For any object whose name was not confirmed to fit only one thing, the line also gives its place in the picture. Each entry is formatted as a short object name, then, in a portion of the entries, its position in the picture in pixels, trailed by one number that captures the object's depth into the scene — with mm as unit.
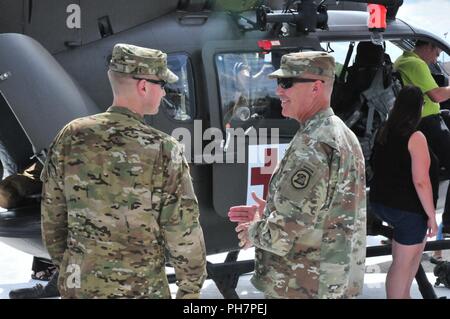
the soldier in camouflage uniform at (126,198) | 5273
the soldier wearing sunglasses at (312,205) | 5414
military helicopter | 8656
